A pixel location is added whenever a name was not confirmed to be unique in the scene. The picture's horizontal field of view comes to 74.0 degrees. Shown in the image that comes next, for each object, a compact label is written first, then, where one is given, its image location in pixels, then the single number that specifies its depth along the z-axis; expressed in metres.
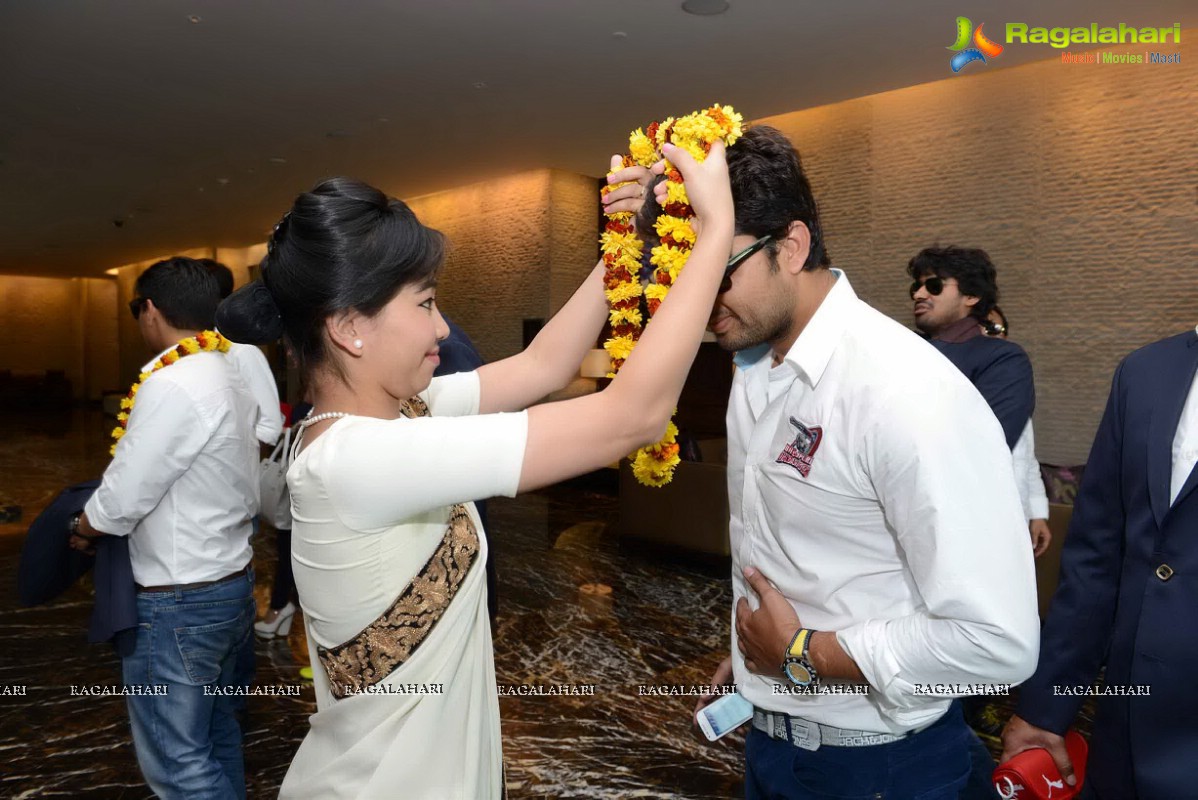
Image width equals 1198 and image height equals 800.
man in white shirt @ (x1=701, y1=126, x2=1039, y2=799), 1.20
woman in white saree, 1.15
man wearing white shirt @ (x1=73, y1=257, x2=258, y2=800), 2.31
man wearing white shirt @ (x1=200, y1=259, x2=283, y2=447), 3.57
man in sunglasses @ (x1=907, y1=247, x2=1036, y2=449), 3.39
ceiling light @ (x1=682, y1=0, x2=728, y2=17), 5.23
